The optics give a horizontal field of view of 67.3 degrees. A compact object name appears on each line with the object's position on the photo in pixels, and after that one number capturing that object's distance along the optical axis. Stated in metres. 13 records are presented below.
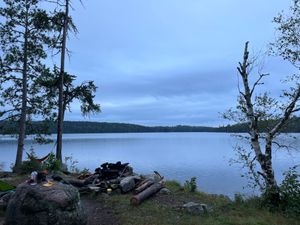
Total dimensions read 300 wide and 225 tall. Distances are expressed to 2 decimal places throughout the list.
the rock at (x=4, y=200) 6.14
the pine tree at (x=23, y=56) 11.88
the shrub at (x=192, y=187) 7.72
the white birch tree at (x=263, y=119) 6.32
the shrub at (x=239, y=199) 6.64
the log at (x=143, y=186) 7.18
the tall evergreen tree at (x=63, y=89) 11.83
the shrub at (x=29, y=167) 10.28
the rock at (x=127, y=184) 7.50
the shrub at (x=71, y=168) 11.60
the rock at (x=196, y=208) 5.90
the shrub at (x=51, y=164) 10.10
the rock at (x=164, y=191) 7.27
